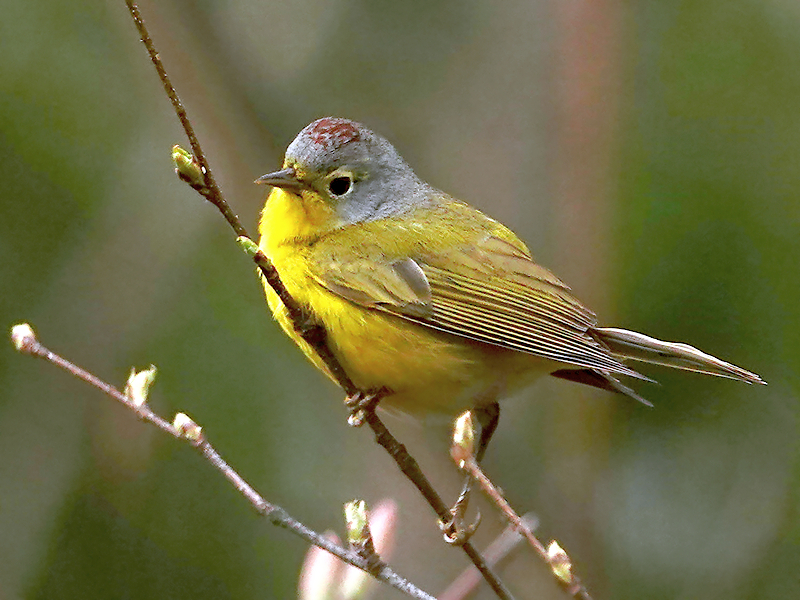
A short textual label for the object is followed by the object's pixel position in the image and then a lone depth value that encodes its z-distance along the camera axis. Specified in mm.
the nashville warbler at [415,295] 5797
